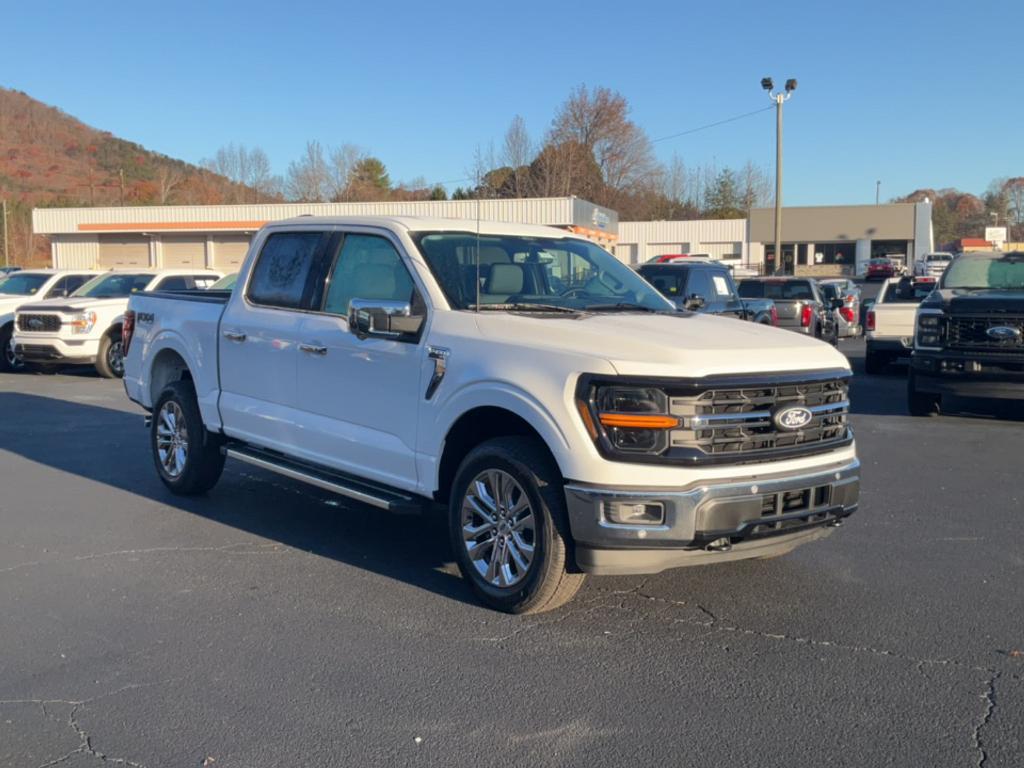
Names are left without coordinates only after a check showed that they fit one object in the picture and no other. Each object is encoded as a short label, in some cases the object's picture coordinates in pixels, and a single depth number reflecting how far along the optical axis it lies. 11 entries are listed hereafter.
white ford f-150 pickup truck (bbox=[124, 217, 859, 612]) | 4.69
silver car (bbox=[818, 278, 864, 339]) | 24.47
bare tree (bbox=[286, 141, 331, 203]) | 67.00
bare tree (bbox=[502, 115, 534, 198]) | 56.35
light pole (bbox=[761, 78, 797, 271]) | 34.88
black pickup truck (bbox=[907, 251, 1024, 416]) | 10.85
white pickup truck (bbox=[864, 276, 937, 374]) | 15.74
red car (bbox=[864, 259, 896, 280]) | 57.73
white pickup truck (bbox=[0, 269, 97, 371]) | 17.28
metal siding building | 48.41
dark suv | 15.13
